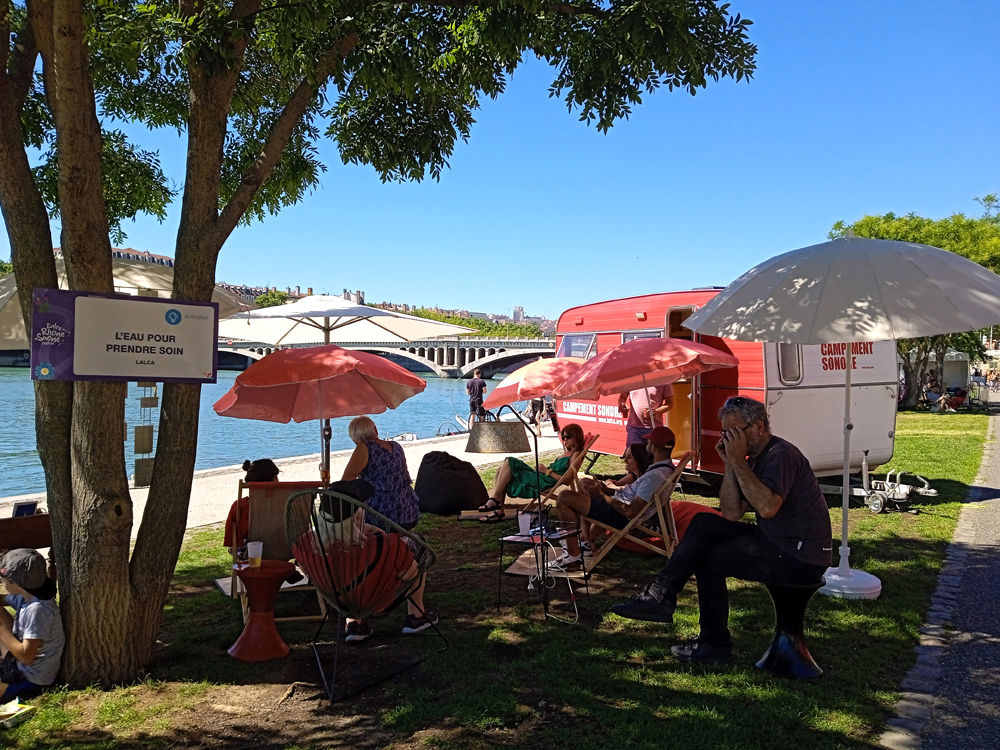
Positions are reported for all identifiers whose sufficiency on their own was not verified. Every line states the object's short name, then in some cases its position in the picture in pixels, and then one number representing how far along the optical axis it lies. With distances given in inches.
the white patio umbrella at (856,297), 162.7
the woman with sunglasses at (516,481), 301.6
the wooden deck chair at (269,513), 197.8
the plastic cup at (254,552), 167.9
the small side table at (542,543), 186.1
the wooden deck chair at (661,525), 205.9
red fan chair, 147.2
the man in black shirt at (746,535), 143.6
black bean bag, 315.3
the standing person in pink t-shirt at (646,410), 332.8
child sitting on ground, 139.9
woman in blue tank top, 183.9
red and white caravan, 322.7
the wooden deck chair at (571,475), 246.1
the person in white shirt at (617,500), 205.3
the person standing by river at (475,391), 835.4
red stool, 159.9
